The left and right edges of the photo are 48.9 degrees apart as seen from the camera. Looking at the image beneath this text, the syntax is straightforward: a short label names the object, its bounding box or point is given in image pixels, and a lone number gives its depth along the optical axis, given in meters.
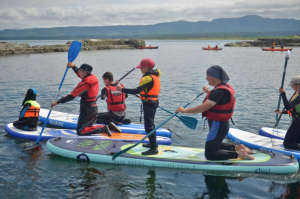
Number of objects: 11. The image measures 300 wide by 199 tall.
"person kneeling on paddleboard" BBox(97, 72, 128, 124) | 11.42
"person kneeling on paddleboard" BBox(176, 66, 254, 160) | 7.07
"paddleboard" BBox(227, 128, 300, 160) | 9.09
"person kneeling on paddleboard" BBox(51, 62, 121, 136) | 9.50
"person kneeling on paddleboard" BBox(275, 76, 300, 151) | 8.46
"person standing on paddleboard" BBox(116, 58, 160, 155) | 8.20
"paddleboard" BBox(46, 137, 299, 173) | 7.80
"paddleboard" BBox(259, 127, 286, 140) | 10.72
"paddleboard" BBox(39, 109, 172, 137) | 11.20
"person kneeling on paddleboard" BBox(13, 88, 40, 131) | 10.83
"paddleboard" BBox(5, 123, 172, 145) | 10.23
